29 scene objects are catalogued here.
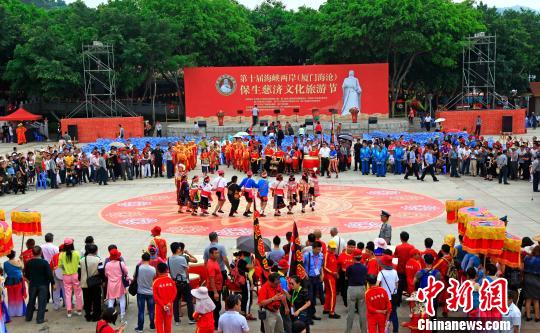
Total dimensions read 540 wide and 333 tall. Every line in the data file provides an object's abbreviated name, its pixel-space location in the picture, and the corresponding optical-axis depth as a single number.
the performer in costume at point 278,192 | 19.58
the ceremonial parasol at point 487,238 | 11.03
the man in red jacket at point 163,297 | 10.39
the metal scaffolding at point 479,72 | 42.38
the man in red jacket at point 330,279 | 11.73
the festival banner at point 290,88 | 43.50
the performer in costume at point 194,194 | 20.09
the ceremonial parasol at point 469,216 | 11.74
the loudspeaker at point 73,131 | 40.16
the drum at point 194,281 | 11.93
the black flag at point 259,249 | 10.76
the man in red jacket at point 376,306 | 9.97
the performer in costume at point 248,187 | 19.27
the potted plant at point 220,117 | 42.03
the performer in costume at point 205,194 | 19.95
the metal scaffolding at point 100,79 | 40.97
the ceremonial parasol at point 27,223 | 13.73
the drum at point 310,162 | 27.27
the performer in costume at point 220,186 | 19.68
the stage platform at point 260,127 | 41.12
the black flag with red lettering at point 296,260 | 10.82
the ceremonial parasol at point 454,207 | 13.68
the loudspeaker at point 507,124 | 40.97
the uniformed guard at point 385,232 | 13.98
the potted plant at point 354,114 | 42.22
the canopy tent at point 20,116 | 41.41
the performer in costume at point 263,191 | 19.23
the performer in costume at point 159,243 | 12.80
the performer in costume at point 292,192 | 19.81
